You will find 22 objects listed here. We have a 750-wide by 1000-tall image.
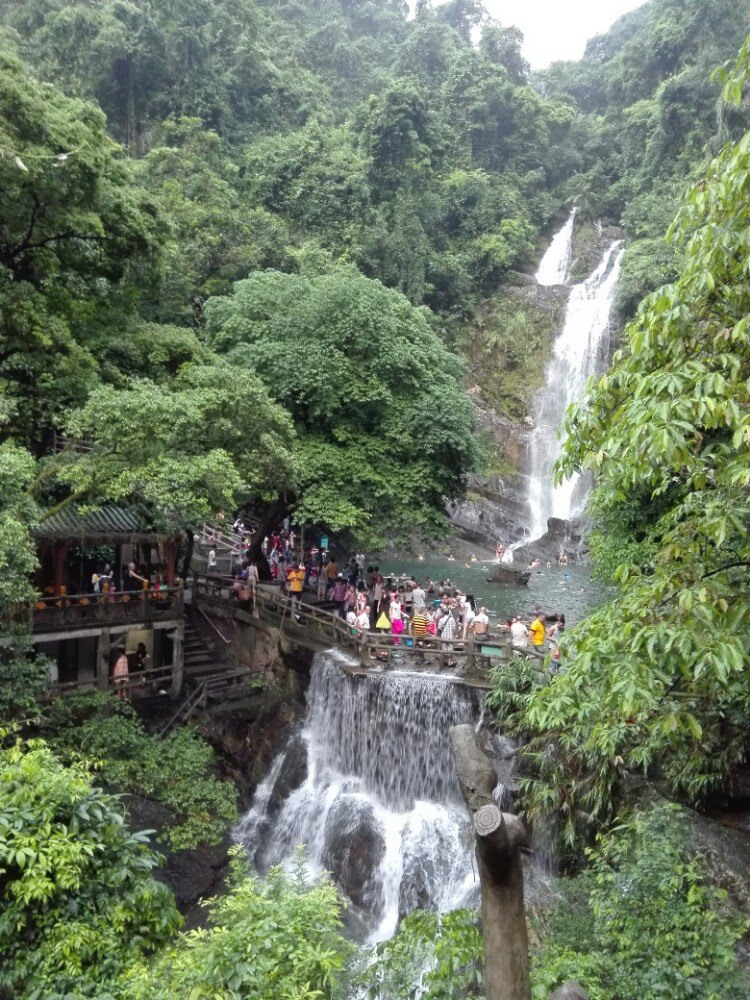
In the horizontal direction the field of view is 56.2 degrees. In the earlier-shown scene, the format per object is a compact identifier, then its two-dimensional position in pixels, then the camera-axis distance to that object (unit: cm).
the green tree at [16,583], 1012
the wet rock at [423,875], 1168
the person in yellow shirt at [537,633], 1398
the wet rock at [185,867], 1181
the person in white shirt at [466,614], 1525
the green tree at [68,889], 544
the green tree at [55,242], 1259
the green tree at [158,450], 1160
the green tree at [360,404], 1667
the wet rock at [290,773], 1427
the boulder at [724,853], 816
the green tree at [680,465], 414
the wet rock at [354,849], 1212
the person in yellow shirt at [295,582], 1736
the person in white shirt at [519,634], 1386
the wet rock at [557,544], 3212
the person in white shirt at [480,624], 1466
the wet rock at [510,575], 2648
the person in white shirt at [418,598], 1616
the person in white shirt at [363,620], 1513
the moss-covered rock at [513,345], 3628
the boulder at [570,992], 462
